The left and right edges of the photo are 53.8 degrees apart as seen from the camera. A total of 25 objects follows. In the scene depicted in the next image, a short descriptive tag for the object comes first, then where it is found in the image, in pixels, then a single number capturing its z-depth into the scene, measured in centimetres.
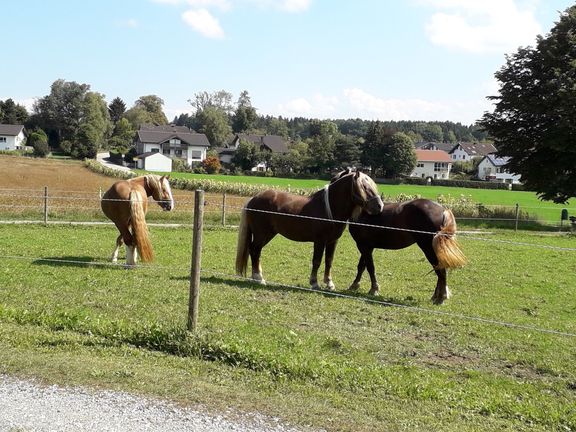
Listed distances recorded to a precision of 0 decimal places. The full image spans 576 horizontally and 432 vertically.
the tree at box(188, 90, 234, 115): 13881
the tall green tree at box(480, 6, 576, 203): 3128
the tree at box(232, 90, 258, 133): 14700
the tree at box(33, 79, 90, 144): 11138
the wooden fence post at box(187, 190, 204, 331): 675
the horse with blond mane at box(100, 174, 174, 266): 1204
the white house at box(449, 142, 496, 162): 13638
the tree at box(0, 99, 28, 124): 11831
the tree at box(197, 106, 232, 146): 12394
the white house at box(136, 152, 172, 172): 8938
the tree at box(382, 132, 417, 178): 8706
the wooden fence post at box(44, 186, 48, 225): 2203
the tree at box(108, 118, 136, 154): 11256
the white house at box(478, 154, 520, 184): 10456
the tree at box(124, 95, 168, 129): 13550
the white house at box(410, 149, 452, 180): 11200
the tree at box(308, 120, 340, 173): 8875
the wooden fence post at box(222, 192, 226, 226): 2484
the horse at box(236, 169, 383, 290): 1092
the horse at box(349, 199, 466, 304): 1037
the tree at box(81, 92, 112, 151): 10350
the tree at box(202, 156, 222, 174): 8862
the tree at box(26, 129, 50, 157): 9156
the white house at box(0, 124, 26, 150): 10444
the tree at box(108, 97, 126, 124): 14162
